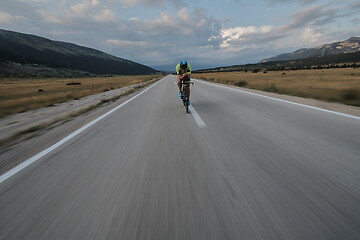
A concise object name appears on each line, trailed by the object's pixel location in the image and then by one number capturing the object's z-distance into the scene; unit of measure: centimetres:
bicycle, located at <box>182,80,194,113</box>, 726
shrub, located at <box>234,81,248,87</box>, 1973
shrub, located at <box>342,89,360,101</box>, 882
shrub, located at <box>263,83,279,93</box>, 1417
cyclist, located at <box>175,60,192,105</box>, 774
